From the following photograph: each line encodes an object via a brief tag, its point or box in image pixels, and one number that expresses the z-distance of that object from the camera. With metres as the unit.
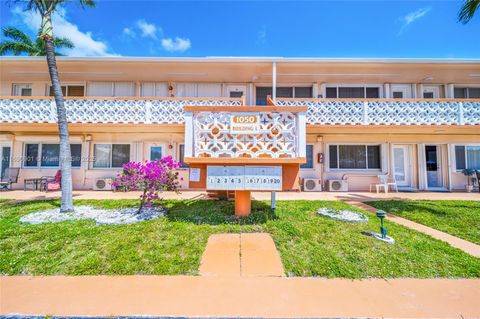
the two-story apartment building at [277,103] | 10.16
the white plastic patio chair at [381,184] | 10.70
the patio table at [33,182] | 10.58
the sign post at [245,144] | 5.16
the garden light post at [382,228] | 4.49
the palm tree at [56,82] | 6.47
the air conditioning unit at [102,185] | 11.08
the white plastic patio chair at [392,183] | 11.11
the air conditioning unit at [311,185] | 11.28
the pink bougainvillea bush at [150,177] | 5.87
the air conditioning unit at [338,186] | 11.22
